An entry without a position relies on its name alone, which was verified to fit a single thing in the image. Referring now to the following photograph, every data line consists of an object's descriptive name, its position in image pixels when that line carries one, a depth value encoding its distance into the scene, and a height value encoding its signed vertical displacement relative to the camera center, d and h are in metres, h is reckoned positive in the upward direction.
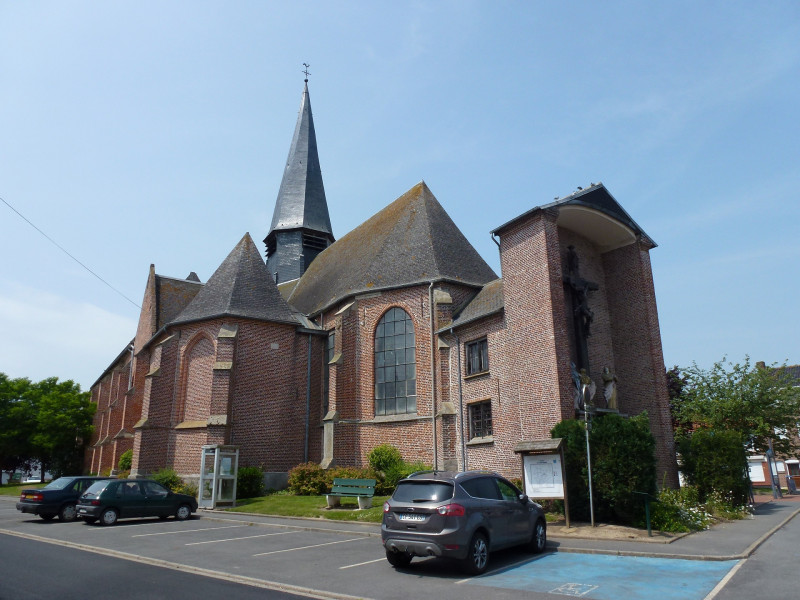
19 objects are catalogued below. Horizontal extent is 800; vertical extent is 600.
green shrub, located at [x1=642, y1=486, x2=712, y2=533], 12.80 -1.37
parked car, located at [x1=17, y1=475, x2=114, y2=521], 16.52 -1.09
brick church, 17.58 +3.97
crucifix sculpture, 18.62 +4.49
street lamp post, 12.79 +0.05
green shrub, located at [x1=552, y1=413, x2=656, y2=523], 12.90 -0.26
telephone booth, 19.08 -0.54
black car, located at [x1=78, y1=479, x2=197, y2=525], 15.46 -1.13
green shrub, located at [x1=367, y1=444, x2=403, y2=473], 20.85 -0.02
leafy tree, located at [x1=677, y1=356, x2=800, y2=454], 23.77 +1.98
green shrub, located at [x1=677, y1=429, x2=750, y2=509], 16.88 -0.35
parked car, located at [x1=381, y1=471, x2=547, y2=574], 8.52 -0.94
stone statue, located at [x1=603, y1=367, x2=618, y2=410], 18.38 +2.11
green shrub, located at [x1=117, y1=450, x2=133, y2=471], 27.04 -0.04
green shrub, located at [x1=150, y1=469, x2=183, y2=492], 21.53 -0.70
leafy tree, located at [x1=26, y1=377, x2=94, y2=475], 41.28 +2.32
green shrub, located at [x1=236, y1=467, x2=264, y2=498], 20.90 -0.84
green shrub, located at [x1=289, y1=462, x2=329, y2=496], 20.72 -0.77
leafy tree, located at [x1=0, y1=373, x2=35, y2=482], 43.50 +3.06
